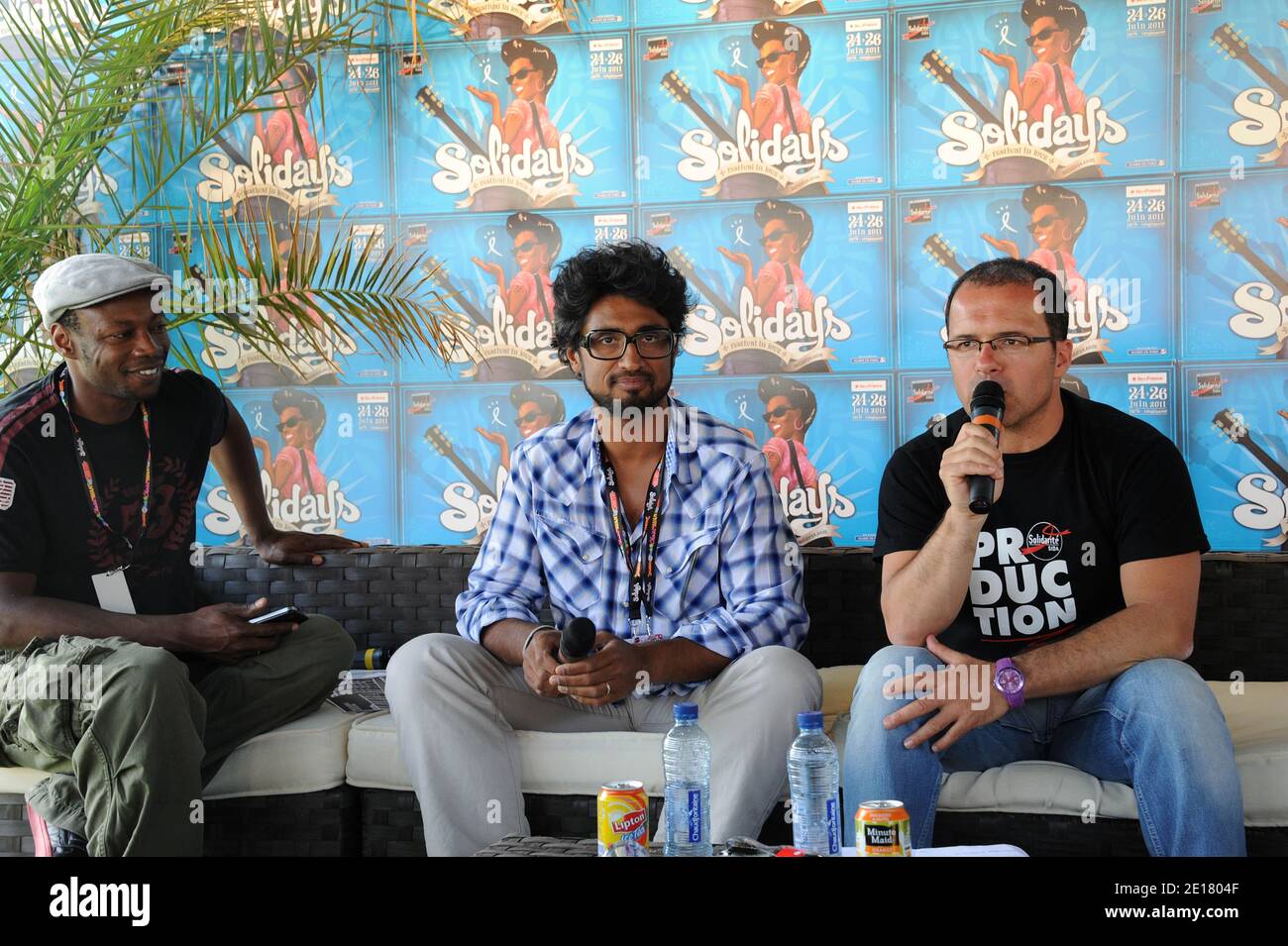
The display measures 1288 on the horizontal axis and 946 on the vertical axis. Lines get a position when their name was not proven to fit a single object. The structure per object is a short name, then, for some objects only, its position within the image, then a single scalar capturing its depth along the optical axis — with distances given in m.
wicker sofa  1.95
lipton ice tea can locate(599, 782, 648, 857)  1.53
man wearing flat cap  2.04
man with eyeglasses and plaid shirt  2.09
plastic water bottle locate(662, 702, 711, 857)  1.59
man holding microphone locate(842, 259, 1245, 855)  1.84
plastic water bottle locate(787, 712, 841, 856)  1.59
